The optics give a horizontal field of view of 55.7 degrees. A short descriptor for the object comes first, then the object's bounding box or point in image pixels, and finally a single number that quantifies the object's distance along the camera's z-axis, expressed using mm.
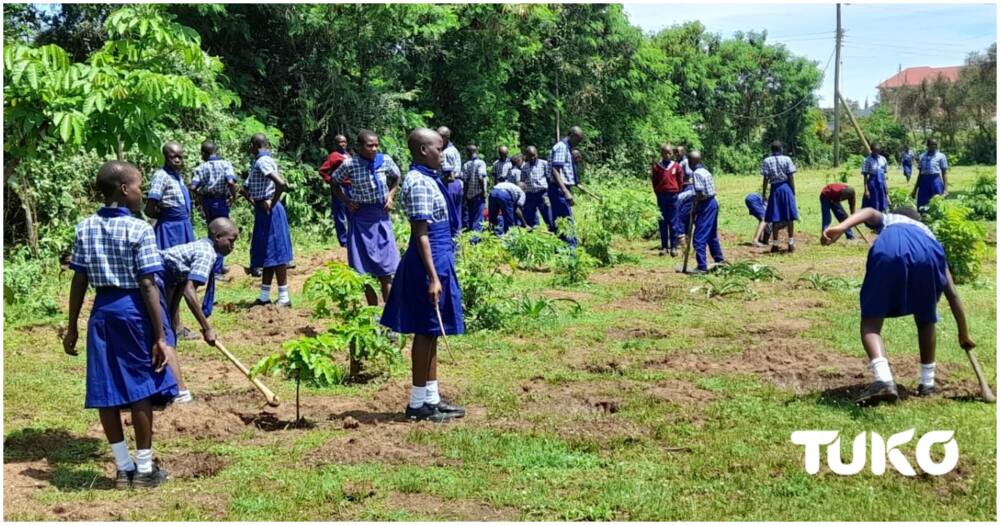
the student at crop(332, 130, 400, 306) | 8094
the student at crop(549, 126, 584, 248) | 12680
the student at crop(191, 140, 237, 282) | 9969
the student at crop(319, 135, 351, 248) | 10120
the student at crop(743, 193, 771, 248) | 15336
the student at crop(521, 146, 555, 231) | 14008
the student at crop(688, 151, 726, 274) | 12023
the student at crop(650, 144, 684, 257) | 14312
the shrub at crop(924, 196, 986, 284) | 10641
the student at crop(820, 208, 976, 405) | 5738
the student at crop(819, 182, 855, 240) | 8922
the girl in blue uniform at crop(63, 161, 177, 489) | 4582
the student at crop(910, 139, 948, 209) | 17984
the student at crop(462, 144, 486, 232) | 14844
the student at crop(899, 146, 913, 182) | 24438
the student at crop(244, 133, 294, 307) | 9484
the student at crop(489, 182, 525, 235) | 14742
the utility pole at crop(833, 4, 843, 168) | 36219
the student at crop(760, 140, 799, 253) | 14070
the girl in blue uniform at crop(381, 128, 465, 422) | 5609
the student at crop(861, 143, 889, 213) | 16125
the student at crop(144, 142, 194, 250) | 8031
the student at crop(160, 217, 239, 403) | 5242
